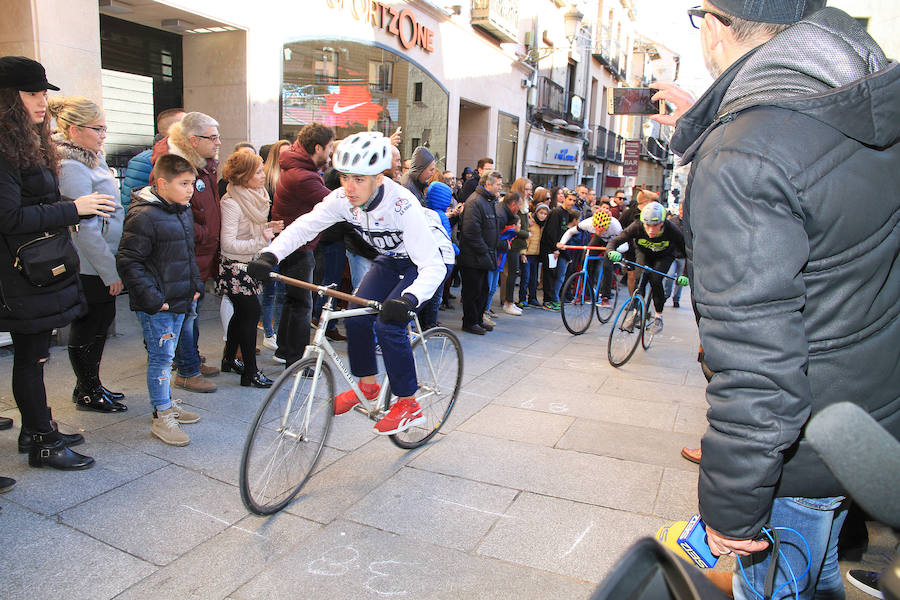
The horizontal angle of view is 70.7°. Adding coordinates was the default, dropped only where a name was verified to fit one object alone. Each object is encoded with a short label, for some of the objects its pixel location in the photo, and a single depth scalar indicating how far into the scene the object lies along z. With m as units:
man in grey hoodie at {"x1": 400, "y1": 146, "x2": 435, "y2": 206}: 7.80
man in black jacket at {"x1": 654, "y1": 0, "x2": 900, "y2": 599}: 1.49
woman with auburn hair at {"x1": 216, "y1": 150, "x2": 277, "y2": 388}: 5.28
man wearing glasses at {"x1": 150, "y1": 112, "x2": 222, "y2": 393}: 5.00
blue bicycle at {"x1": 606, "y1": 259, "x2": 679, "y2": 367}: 7.23
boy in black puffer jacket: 4.06
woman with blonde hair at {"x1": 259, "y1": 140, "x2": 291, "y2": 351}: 6.21
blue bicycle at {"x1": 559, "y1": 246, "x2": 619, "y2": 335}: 8.88
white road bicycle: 3.27
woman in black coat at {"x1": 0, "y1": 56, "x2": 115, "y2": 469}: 3.35
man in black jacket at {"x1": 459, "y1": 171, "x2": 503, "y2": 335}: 8.48
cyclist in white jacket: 3.65
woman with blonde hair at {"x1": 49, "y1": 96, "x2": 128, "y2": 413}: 4.14
